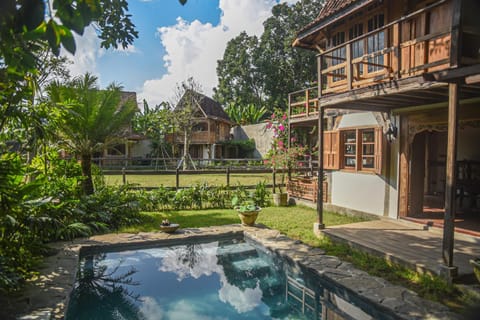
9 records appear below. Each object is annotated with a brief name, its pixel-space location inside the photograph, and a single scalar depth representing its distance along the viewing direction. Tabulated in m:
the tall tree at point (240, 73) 38.03
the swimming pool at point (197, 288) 4.67
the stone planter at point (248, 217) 8.34
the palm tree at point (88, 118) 8.72
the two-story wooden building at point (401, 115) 5.11
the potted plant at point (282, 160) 11.48
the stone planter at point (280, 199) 11.43
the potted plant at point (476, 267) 4.19
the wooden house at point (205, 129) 29.15
